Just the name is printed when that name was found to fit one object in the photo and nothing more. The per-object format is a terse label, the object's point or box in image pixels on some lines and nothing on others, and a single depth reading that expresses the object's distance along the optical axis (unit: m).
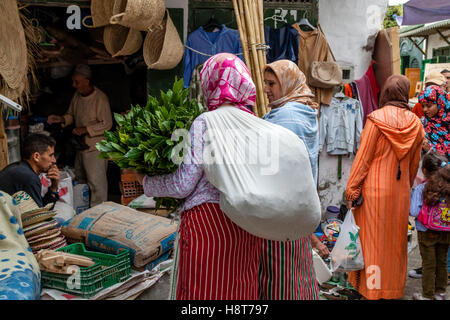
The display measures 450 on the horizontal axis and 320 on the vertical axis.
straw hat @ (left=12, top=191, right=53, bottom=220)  3.17
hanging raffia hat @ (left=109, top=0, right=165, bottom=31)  3.88
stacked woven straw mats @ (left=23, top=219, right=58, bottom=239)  3.14
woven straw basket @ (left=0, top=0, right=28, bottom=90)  3.50
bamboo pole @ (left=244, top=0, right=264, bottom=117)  4.38
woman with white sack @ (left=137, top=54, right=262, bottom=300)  1.96
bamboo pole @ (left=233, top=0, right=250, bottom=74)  4.46
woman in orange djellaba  3.60
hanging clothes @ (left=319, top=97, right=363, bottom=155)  5.57
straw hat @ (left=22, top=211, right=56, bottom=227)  3.15
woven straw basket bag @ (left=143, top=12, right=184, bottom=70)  4.60
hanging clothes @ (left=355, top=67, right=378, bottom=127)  5.67
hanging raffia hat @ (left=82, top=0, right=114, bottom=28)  4.52
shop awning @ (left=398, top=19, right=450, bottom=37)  12.49
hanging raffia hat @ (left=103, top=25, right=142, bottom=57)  4.63
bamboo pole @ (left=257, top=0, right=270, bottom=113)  4.55
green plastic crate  2.96
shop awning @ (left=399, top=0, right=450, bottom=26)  7.36
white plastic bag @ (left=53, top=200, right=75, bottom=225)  4.22
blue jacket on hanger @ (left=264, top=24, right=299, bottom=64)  5.09
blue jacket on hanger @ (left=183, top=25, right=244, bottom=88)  4.97
